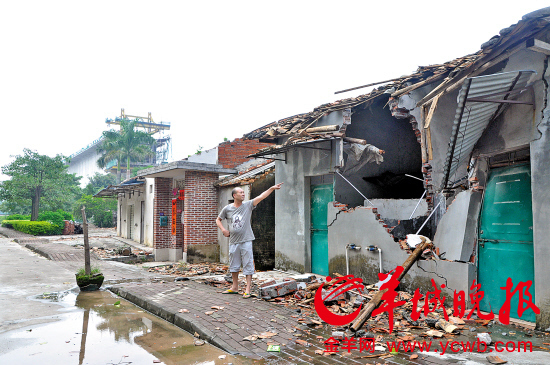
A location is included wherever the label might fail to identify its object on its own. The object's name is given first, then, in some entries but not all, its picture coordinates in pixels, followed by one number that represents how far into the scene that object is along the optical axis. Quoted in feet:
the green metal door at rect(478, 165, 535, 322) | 18.76
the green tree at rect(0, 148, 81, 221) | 108.17
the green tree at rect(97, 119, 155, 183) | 128.16
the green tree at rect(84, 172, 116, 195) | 182.29
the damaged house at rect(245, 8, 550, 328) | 17.94
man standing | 24.94
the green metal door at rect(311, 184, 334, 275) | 33.19
